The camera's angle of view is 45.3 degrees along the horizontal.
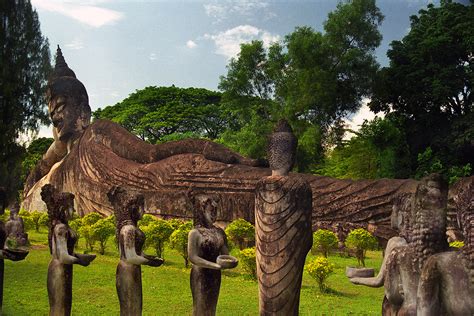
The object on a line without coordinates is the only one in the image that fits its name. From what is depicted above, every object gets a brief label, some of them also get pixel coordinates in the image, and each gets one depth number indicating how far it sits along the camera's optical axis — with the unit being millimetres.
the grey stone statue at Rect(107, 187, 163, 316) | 6402
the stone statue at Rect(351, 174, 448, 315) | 3959
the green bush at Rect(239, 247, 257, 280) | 11266
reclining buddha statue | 13633
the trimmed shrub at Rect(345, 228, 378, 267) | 12539
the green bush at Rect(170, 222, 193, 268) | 12281
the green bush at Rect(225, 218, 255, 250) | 13469
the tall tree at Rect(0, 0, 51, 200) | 11719
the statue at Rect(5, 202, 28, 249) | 13508
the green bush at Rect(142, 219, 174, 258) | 13008
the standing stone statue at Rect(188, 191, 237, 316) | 6113
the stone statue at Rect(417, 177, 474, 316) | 3380
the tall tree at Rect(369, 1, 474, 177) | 22047
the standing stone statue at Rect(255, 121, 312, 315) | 5605
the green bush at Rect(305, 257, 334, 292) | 10273
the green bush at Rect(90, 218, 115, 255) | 13570
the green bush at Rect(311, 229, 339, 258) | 12891
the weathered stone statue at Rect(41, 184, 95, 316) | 6719
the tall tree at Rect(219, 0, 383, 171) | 25391
